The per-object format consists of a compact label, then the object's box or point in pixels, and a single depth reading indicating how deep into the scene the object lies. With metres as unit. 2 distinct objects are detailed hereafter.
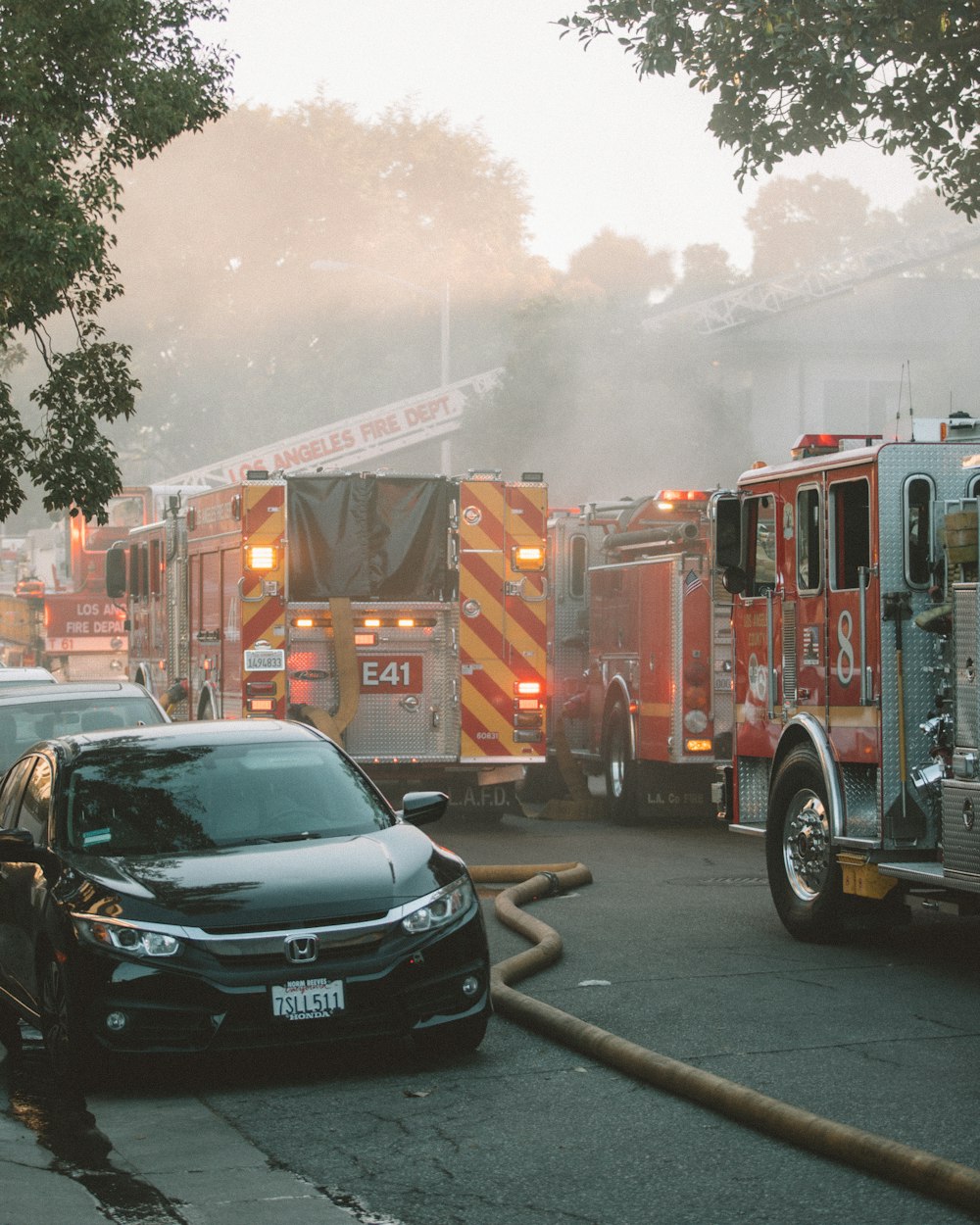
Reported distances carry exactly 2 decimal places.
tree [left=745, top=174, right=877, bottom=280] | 91.06
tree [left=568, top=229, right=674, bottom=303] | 85.31
